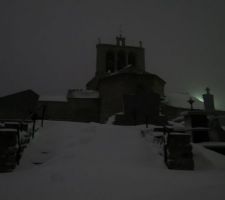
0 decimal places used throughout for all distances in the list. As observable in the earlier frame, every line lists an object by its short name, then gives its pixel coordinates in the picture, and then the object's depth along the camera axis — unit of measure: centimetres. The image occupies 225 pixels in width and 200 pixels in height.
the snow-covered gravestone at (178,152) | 530
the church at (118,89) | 1584
